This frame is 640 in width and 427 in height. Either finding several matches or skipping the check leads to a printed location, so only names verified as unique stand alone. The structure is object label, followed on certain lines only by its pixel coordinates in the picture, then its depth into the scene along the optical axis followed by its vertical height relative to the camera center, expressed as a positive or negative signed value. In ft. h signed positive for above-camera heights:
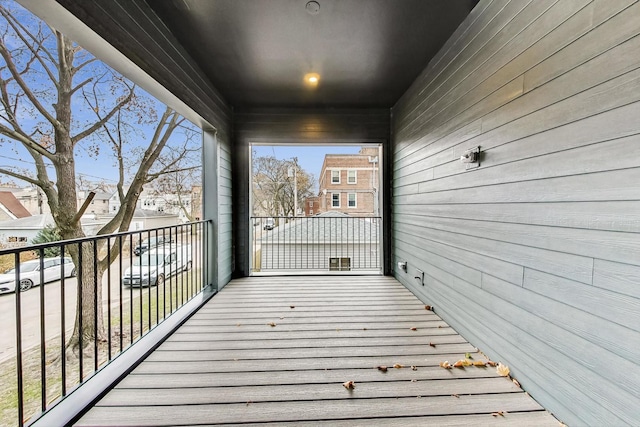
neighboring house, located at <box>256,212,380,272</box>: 21.99 -2.76
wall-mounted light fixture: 6.78 +1.37
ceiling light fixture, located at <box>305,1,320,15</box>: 6.61 +5.14
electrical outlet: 10.11 -2.57
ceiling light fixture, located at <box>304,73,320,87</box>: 10.19 +5.17
